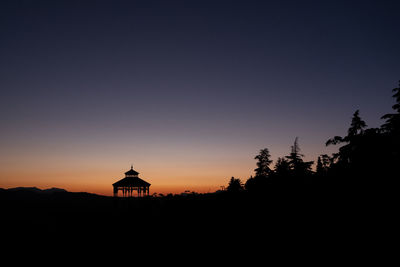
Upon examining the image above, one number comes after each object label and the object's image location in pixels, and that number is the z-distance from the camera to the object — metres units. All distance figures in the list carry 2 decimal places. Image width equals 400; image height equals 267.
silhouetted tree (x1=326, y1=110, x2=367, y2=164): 26.89
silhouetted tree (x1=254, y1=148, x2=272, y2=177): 43.59
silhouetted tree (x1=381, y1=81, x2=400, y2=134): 22.53
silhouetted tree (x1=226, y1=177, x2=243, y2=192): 43.34
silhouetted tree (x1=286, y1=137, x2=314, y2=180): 36.06
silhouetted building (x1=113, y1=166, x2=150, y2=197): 34.75
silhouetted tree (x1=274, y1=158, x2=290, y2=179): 23.04
